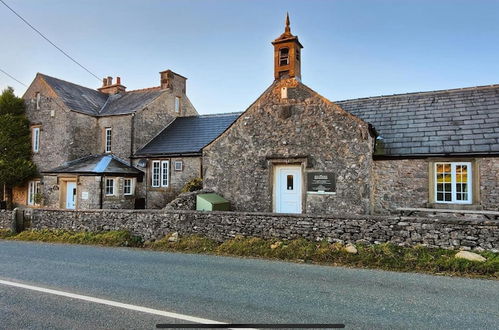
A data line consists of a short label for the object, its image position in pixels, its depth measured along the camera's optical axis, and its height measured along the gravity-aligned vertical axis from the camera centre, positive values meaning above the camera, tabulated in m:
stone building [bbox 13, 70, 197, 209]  20.14 +2.66
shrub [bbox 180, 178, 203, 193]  18.17 -0.18
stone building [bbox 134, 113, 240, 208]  20.69 +1.46
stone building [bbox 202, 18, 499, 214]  12.73 +1.16
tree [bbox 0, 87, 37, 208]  22.59 +2.41
